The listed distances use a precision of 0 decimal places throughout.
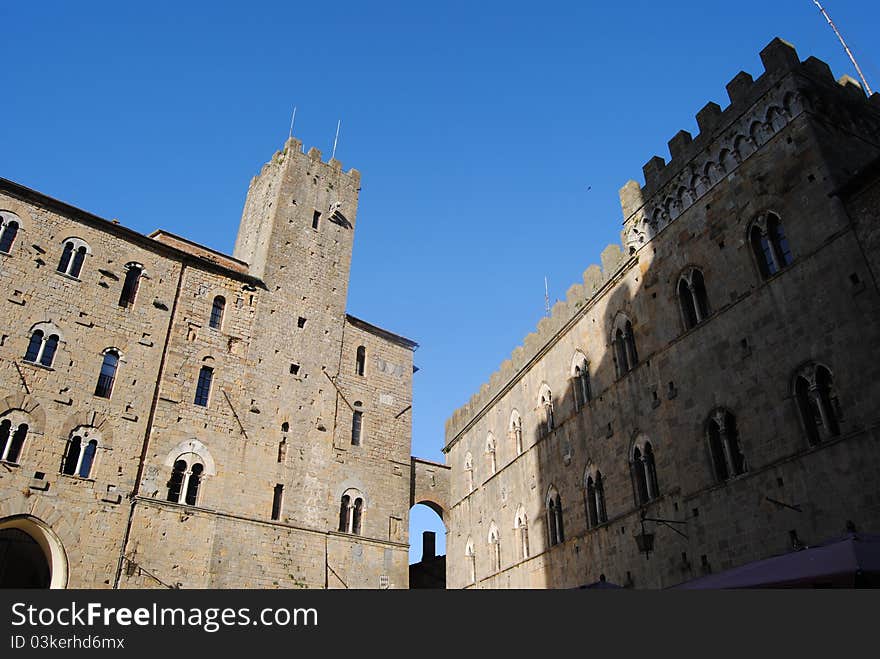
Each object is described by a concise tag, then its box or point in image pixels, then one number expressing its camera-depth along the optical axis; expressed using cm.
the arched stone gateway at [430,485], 2766
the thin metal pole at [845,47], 1762
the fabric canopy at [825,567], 741
